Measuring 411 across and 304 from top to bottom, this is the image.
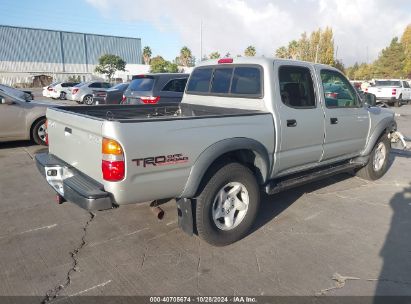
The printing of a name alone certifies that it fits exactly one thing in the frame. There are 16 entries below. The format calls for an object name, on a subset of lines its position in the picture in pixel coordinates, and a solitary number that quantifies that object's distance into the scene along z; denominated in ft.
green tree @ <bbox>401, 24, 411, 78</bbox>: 209.97
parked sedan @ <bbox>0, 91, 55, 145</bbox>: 25.99
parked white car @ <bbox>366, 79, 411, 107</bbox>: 73.77
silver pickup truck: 9.57
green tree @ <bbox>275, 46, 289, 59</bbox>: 240.08
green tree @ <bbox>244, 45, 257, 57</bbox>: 246.06
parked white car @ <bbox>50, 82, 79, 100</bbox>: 83.62
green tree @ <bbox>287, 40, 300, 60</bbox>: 235.03
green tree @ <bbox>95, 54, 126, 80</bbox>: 218.18
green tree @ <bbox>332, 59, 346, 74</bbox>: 231.30
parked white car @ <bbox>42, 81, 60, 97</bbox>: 86.57
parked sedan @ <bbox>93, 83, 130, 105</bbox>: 44.06
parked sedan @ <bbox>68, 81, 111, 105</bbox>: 71.67
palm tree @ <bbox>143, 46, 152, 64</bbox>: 351.46
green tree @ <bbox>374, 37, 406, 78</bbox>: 208.33
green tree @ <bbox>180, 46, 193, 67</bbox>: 293.59
